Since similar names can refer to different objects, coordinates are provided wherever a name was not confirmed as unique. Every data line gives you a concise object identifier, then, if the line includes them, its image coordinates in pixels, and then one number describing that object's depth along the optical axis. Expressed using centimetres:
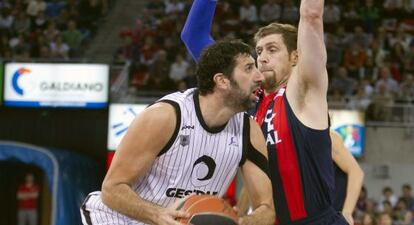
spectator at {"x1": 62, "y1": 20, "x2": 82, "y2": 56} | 2006
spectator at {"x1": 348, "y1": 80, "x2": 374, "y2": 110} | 1666
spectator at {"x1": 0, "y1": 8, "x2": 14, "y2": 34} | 2091
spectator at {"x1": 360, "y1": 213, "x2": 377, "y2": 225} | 1323
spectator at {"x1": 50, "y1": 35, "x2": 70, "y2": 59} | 1948
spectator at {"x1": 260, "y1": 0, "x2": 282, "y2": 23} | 2008
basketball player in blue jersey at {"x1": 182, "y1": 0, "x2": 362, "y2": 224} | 499
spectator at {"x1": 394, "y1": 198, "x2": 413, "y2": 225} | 1445
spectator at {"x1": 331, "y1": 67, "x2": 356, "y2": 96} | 1738
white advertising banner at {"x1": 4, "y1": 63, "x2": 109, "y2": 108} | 1778
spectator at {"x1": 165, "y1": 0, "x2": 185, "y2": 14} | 2091
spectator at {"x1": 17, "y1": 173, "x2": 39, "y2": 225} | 1906
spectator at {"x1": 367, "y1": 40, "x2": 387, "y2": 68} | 1825
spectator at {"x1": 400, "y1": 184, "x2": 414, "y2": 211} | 1525
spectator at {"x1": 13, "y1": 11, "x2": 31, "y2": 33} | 2084
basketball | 460
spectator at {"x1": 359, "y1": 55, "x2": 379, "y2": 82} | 1784
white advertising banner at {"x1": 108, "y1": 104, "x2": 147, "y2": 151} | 1714
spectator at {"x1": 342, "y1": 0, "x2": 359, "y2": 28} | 1997
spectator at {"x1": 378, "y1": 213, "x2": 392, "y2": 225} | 1377
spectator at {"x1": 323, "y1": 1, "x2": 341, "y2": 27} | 1989
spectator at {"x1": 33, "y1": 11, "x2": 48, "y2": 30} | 2088
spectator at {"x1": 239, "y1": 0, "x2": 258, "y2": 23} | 2012
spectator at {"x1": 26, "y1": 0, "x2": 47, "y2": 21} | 2128
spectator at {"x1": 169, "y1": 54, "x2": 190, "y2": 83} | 1811
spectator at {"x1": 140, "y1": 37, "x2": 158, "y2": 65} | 1910
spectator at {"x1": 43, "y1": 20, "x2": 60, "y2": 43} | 1995
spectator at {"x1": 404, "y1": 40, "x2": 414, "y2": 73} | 1811
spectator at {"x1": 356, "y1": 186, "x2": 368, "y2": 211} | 1520
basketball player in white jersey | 486
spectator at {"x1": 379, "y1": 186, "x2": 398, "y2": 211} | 1551
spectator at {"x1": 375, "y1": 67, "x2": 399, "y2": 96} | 1712
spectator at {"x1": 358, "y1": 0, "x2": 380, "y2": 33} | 1975
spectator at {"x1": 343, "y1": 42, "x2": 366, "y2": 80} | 1797
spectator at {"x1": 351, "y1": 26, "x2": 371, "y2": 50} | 1889
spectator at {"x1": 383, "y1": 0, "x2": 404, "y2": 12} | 2019
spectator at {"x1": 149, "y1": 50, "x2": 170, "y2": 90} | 1811
